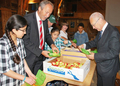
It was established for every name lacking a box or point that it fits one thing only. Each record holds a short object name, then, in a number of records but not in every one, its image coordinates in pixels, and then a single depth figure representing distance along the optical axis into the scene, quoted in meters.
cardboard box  1.25
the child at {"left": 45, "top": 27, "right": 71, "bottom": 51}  2.45
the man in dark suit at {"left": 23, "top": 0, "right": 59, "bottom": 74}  1.58
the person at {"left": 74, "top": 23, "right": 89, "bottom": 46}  4.07
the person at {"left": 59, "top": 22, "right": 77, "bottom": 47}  3.45
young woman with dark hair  1.05
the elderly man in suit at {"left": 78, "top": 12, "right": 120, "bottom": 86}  1.45
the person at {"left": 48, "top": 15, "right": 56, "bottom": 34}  2.66
